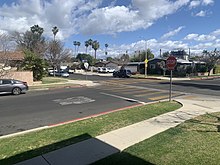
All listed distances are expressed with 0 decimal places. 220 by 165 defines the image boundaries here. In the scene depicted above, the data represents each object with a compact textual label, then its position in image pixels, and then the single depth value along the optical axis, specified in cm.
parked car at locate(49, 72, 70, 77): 3634
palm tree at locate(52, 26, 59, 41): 6682
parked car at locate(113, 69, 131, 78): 3314
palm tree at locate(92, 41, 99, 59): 8924
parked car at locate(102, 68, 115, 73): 4822
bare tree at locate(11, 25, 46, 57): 3687
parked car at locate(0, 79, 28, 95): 1435
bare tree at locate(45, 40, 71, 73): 3746
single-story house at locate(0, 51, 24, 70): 2165
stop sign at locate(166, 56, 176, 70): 975
